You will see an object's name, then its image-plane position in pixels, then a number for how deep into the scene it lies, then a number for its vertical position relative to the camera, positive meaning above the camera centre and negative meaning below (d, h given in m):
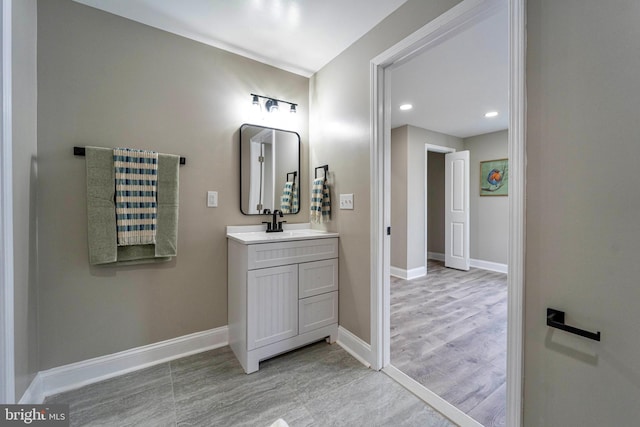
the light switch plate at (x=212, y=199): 2.12 +0.10
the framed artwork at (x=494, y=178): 4.41 +0.59
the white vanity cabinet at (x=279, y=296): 1.80 -0.65
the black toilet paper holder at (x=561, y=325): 0.91 -0.43
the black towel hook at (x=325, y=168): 2.36 +0.40
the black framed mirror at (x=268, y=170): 2.27 +0.38
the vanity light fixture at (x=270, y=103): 2.33 +0.98
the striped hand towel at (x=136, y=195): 1.71 +0.11
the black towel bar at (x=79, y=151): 1.64 +0.38
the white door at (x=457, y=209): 4.41 +0.04
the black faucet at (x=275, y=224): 2.32 -0.12
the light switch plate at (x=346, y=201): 2.12 +0.08
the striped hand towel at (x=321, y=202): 2.31 +0.08
